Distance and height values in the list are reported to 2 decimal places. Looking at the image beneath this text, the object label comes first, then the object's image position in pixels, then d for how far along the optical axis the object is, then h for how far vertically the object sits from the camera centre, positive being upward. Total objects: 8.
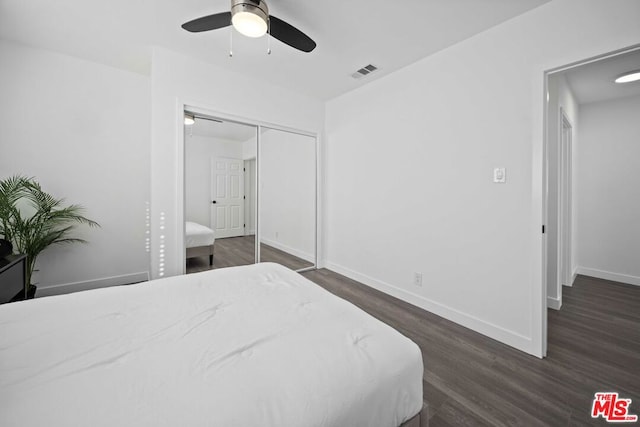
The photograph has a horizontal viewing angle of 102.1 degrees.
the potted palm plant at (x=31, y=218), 2.38 -0.07
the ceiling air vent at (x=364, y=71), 2.91 +1.63
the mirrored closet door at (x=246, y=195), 3.03 +0.22
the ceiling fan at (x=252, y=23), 1.59 +1.26
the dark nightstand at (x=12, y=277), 1.71 -0.48
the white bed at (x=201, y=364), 0.72 -0.53
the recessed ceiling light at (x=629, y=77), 2.71 +1.45
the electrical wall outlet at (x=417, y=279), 2.77 -0.73
